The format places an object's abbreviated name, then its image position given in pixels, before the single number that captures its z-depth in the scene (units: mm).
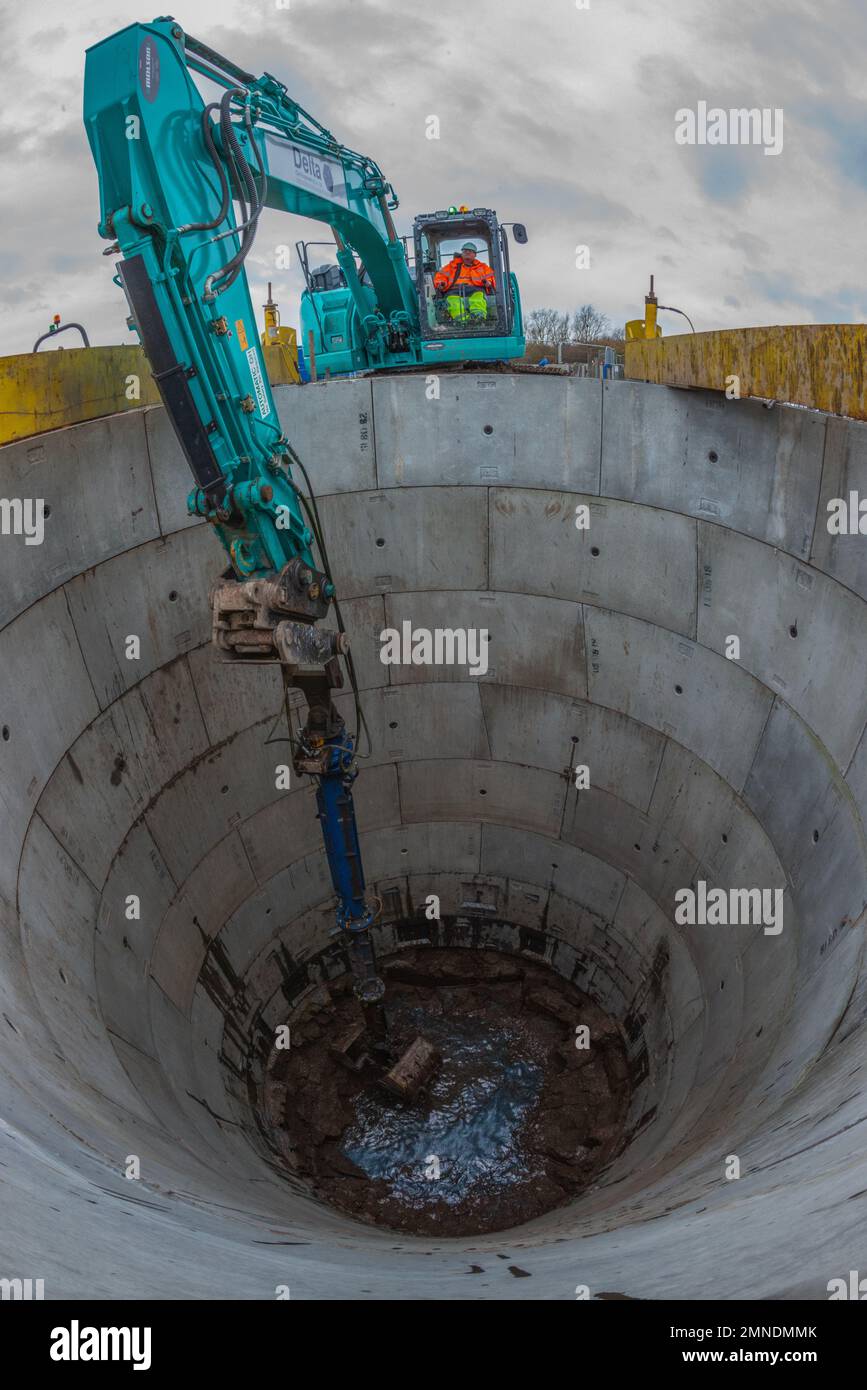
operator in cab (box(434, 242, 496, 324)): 12219
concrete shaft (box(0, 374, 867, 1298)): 5289
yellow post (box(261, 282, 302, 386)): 11477
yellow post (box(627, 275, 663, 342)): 13914
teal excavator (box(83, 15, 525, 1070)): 5863
